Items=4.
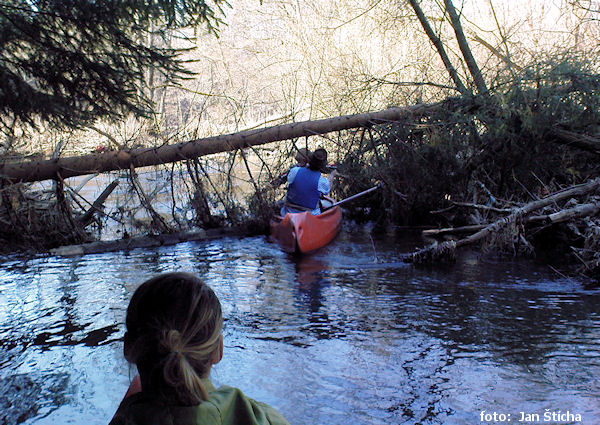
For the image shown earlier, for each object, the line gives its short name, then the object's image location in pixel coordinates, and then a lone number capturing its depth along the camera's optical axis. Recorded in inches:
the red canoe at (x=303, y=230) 377.4
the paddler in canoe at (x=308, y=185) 403.9
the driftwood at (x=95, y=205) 410.3
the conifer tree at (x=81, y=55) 195.3
